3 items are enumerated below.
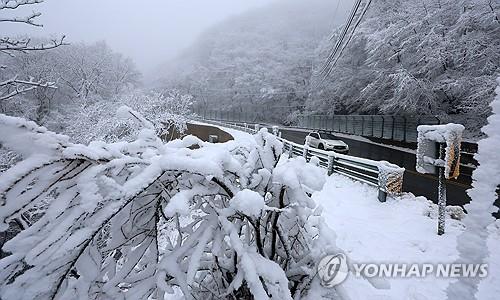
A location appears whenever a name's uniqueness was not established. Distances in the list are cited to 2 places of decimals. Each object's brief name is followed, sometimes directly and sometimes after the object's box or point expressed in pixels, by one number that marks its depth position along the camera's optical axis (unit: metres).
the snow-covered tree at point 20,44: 4.23
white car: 17.84
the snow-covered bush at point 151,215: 1.15
